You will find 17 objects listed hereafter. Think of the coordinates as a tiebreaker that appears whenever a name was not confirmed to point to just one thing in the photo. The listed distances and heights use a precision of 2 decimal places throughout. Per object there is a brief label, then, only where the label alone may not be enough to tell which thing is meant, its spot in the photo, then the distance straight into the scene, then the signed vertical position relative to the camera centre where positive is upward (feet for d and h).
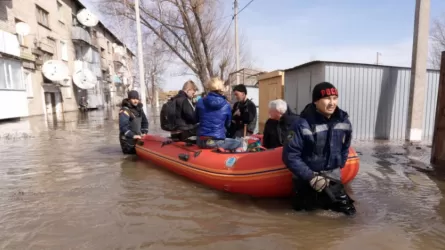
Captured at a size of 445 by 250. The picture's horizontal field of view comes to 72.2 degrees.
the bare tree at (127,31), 62.44 +15.83
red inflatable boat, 12.03 -3.04
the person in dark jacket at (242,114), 18.75 -0.86
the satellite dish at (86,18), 92.73 +26.15
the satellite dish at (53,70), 67.15 +7.45
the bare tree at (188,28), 59.11 +15.13
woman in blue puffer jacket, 14.33 -0.86
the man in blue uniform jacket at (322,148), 10.25 -1.69
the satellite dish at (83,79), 81.87 +6.51
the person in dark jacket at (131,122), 21.21 -1.44
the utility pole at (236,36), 65.68 +13.92
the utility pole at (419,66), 25.08 +2.53
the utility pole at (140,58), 44.59 +6.58
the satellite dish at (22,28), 59.41 +14.86
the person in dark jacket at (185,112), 17.67 -0.62
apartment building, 51.57 +11.51
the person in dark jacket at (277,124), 13.83 -1.13
